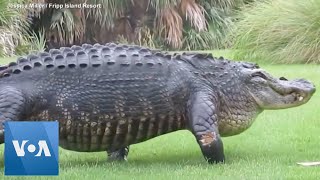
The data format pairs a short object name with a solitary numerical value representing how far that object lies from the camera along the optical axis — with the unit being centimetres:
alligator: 905
